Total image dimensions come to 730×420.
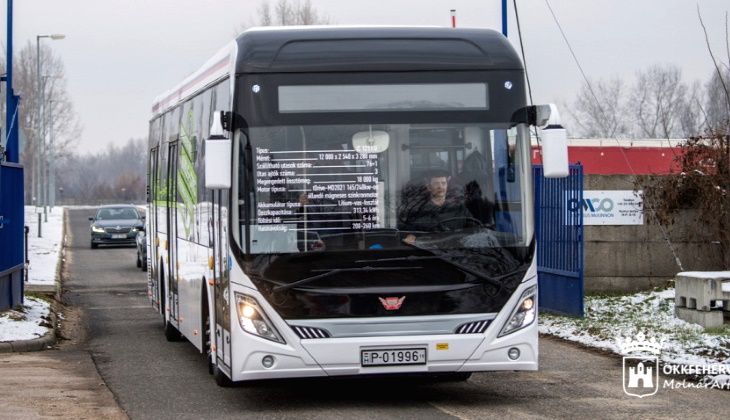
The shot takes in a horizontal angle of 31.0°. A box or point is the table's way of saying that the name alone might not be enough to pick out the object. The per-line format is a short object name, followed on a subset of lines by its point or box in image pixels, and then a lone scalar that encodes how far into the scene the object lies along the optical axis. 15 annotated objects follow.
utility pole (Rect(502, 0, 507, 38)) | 22.45
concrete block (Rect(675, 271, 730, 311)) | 15.38
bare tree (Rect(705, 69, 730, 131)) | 20.06
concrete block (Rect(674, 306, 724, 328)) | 15.34
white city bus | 10.16
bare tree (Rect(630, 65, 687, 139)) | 82.12
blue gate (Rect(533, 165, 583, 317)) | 18.00
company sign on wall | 20.89
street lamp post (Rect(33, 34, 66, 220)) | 52.83
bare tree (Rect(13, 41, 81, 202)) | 98.69
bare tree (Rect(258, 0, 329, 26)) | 70.94
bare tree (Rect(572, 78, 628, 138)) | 83.12
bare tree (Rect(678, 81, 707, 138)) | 75.96
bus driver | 10.27
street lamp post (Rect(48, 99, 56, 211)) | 78.61
